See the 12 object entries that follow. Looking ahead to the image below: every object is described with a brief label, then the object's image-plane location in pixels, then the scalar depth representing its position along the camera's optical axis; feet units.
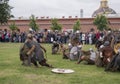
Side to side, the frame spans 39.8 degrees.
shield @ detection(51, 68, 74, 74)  19.57
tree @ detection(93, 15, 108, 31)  87.68
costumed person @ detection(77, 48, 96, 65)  24.03
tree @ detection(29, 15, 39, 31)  95.77
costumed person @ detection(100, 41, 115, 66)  21.30
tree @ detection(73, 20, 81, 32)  91.31
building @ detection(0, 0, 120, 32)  95.31
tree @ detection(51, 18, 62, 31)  93.93
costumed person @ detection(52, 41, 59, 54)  32.77
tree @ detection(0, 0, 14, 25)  56.48
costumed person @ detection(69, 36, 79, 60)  26.70
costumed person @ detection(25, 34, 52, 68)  21.17
